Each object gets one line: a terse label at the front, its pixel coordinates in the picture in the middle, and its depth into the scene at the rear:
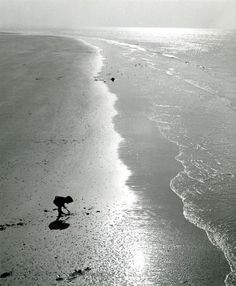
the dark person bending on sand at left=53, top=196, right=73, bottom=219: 8.12
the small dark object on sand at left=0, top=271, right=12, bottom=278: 6.26
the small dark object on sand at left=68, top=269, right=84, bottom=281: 6.22
